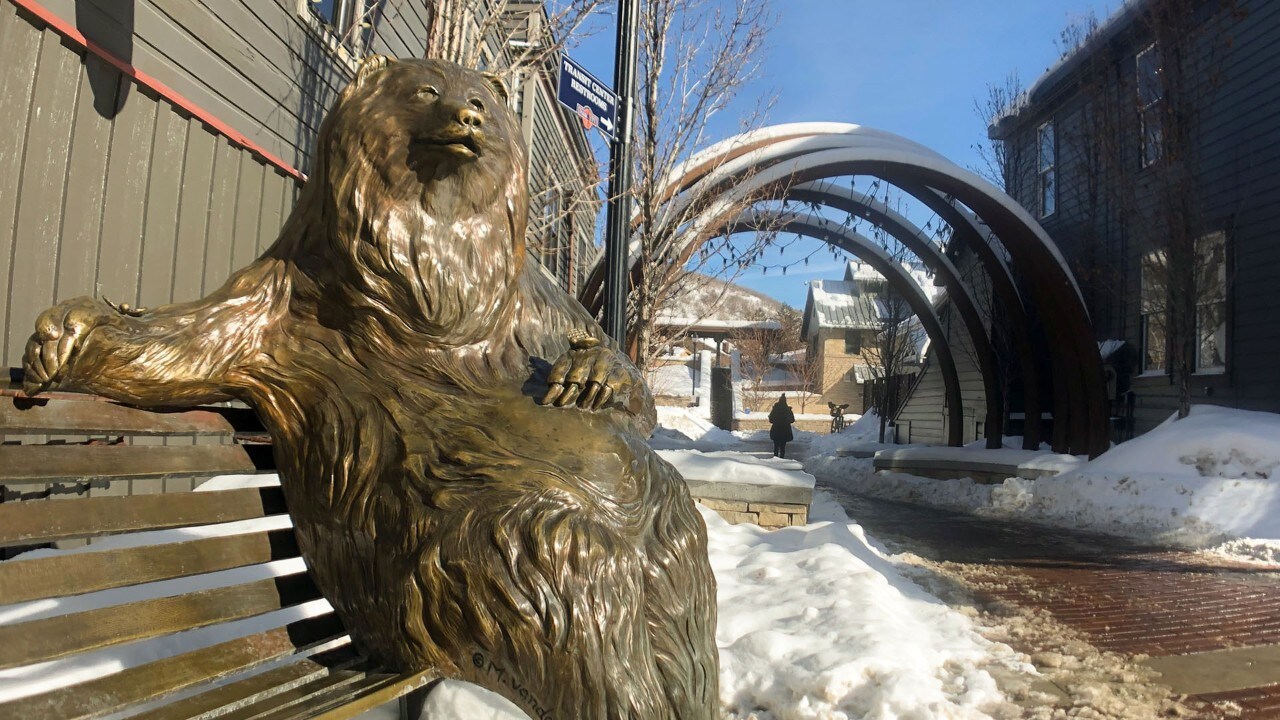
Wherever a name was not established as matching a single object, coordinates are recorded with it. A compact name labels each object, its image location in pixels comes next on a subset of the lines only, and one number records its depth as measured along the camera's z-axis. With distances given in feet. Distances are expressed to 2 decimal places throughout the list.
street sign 15.80
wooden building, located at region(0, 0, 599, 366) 11.62
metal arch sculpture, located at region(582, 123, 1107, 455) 29.81
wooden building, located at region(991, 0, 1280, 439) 34.24
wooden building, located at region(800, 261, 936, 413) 122.31
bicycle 97.27
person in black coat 53.67
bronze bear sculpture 4.39
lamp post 16.49
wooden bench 4.24
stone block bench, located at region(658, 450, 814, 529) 20.72
